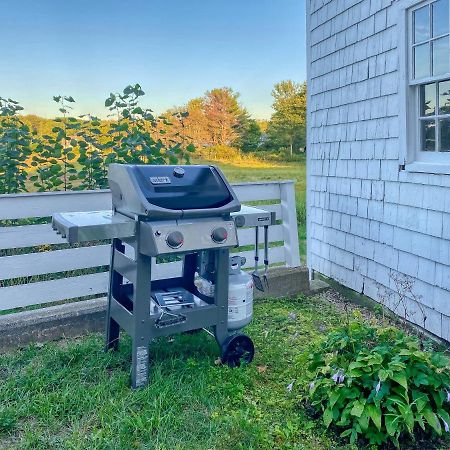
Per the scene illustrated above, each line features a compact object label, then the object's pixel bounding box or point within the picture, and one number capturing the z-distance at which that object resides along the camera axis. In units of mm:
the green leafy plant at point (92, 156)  4016
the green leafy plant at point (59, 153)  3920
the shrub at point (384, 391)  1869
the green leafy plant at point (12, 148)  3709
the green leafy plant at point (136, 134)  4066
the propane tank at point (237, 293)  2658
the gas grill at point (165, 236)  2234
